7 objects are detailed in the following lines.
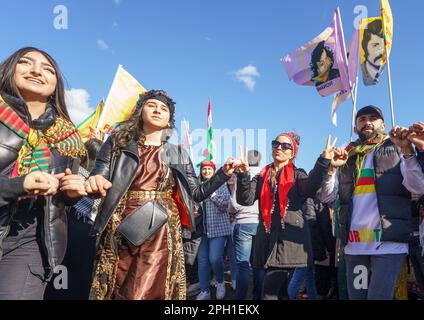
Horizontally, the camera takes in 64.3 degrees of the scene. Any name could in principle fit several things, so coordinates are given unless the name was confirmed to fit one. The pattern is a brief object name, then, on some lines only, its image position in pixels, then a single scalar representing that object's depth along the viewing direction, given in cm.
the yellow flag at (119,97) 608
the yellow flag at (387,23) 624
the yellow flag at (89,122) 802
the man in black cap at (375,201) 279
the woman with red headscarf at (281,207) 336
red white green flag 887
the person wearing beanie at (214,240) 571
